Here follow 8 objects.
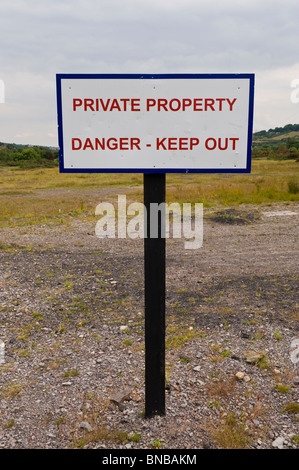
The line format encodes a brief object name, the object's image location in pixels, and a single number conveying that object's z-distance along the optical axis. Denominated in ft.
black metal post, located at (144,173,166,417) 9.32
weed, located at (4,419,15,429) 10.28
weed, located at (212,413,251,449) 9.56
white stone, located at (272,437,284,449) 9.60
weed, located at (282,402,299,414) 10.88
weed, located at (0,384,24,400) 11.57
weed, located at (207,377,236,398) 11.58
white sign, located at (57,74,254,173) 8.73
